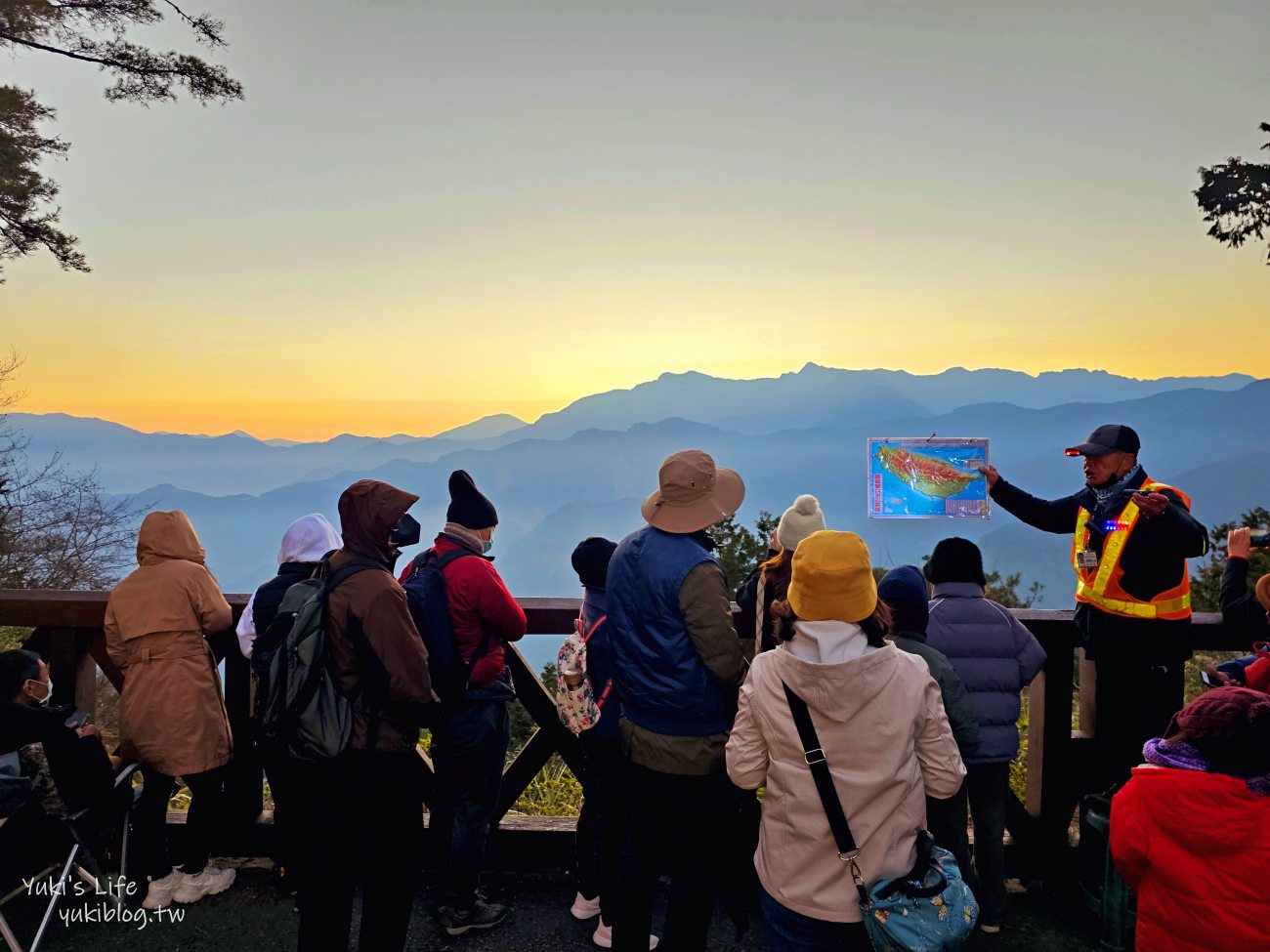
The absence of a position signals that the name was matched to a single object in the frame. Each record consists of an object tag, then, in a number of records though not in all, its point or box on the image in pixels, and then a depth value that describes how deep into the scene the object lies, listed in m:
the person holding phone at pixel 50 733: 3.35
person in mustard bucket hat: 2.28
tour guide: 3.59
